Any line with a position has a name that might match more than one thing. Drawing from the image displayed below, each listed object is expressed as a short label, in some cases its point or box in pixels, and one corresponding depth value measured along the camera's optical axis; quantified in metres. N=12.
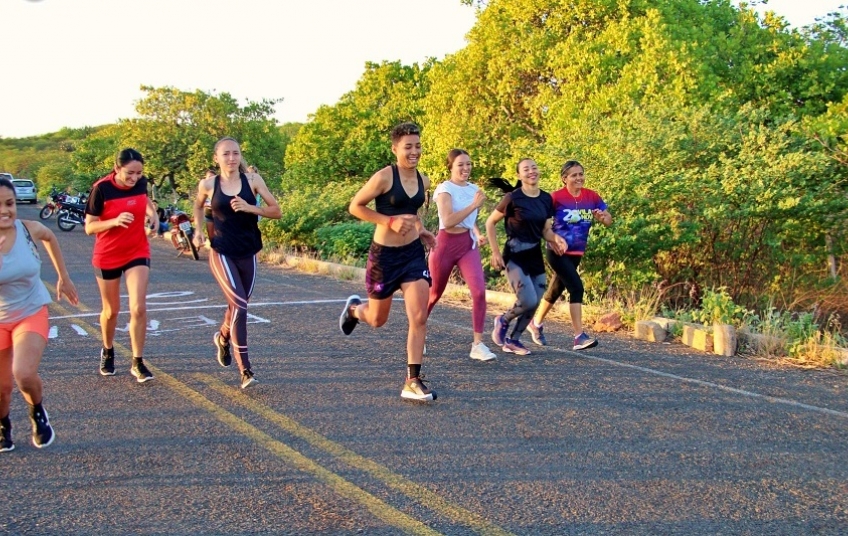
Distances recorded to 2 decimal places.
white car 55.00
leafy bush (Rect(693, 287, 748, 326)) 9.11
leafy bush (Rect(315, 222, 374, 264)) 17.84
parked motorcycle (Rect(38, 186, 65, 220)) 39.00
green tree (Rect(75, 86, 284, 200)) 34.25
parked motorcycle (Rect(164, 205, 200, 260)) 20.72
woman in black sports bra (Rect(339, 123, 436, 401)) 6.45
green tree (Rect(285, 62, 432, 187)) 32.06
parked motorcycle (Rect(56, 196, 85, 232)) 30.64
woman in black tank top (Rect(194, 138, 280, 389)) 7.00
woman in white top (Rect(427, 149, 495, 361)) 7.84
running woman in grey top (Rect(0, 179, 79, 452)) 5.29
